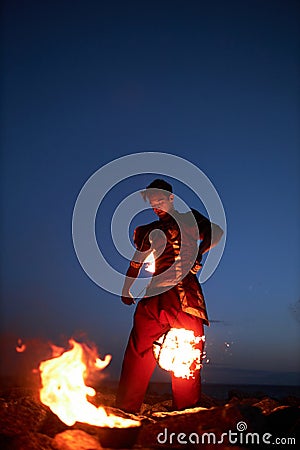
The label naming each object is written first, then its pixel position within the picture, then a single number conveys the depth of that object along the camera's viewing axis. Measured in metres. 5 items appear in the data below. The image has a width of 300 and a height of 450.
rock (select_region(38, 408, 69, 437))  4.07
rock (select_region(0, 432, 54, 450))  3.61
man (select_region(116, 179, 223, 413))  5.43
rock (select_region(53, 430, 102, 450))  3.64
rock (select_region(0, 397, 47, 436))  3.96
